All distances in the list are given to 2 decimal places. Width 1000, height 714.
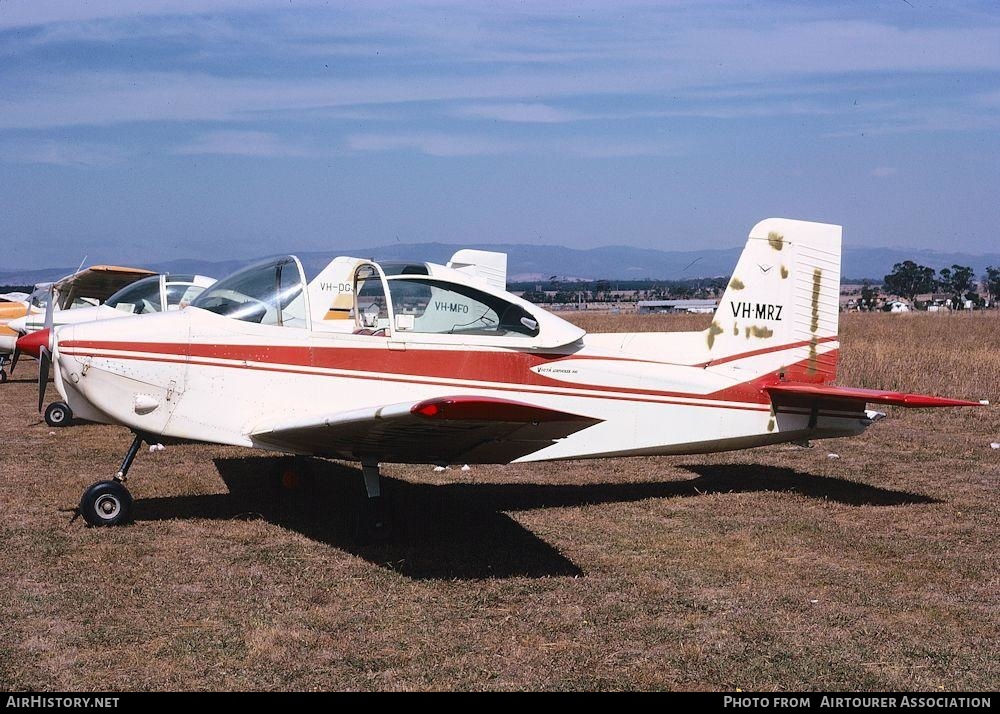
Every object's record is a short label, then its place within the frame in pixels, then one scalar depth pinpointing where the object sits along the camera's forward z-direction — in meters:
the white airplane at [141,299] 12.45
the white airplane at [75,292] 18.84
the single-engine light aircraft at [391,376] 6.28
